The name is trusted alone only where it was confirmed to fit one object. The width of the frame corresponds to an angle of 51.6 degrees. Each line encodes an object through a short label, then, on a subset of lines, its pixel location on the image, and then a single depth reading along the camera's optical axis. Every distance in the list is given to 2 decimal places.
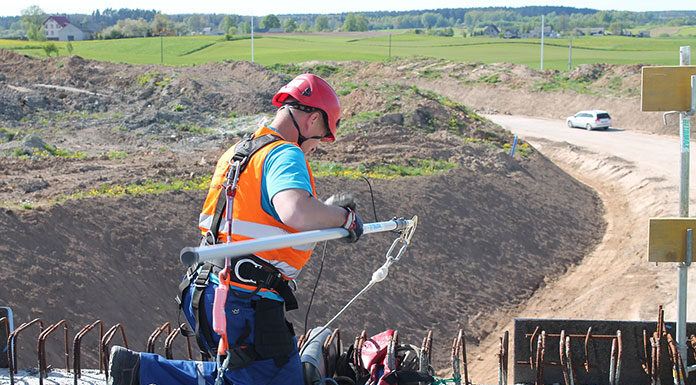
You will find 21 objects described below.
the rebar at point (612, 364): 5.56
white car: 36.94
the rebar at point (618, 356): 5.52
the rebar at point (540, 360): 5.61
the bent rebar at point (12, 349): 5.69
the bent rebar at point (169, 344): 5.48
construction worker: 3.51
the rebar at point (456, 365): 5.04
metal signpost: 5.83
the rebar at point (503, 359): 5.48
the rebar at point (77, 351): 5.52
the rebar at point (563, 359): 5.54
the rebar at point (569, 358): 5.55
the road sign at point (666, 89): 5.86
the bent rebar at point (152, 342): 5.59
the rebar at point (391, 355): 4.93
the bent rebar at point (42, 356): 5.57
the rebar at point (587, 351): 5.88
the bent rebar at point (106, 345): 5.59
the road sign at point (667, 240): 5.86
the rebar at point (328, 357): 5.10
